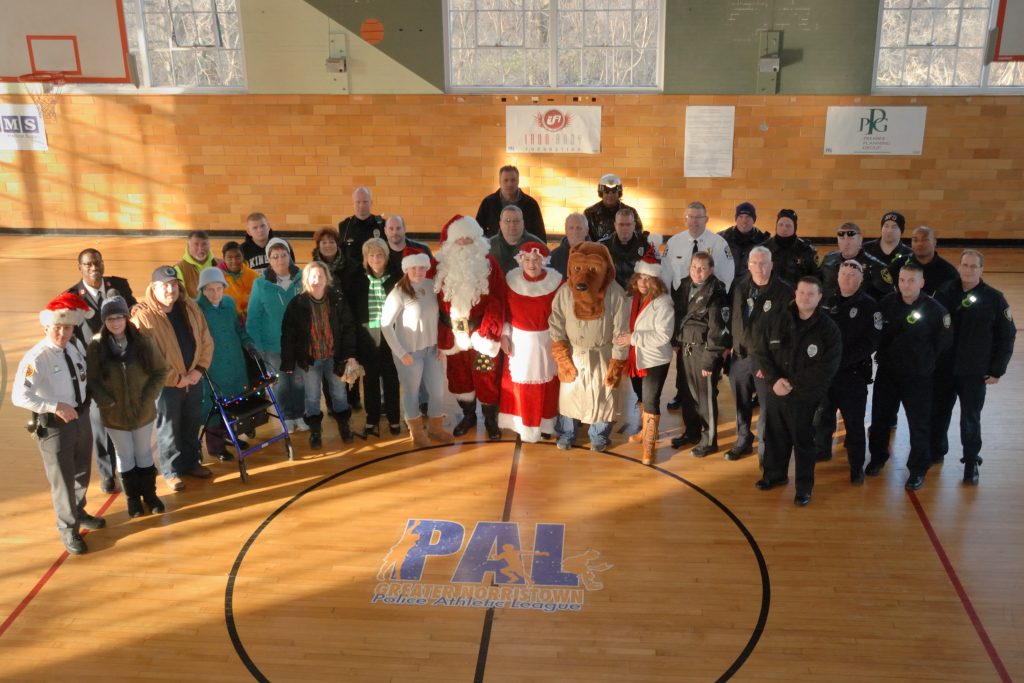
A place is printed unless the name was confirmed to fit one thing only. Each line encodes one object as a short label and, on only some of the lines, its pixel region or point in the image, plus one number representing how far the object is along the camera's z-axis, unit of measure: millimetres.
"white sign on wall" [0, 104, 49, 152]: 13773
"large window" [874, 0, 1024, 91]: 12406
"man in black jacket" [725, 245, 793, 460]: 5535
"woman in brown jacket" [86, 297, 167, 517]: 5156
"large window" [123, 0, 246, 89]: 13258
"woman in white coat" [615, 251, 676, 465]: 6004
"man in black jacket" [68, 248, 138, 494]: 5770
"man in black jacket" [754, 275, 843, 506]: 5297
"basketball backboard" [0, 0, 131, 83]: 12656
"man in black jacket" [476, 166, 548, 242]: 7863
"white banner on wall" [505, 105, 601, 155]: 13148
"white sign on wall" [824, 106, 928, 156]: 12633
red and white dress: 6164
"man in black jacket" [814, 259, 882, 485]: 5531
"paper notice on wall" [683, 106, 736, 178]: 12891
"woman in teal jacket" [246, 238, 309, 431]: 6352
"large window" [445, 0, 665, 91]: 12898
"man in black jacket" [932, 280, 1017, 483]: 5574
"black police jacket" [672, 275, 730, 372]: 5969
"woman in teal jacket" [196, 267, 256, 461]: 6000
